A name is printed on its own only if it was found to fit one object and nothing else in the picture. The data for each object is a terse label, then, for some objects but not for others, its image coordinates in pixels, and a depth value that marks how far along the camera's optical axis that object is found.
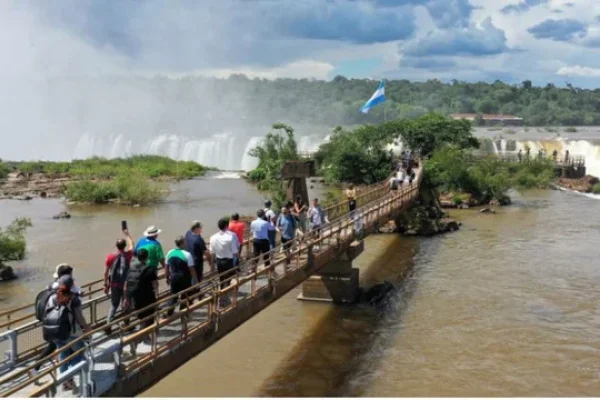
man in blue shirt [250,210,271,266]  13.37
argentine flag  30.24
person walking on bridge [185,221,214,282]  10.68
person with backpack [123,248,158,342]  8.98
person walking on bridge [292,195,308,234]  16.68
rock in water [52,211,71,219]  39.22
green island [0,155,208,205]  46.41
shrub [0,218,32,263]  24.69
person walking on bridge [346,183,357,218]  21.03
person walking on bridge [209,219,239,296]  11.60
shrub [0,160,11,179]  63.20
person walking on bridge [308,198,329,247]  16.69
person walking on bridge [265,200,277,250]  13.56
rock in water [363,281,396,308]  19.61
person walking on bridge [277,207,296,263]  14.91
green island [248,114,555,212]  41.72
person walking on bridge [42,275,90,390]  7.91
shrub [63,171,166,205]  45.41
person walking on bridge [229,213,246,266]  12.62
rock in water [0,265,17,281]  23.20
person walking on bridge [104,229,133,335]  9.36
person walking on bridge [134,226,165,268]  9.66
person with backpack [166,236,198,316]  10.13
